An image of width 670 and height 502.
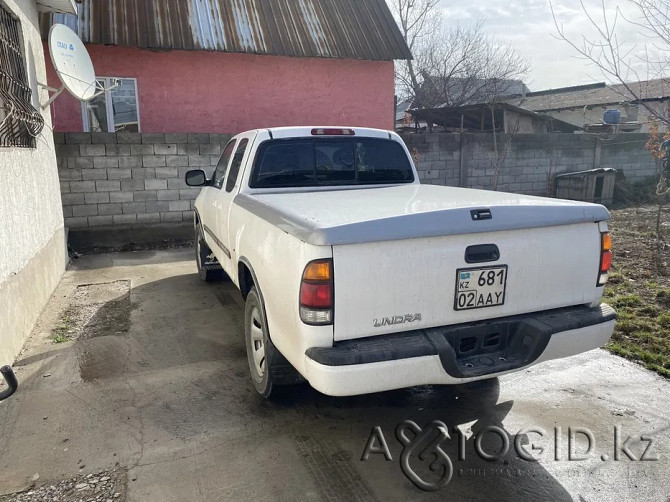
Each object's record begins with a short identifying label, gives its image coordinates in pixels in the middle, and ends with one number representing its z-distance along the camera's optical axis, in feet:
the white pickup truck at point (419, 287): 8.29
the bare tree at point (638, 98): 15.08
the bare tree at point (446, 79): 76.59
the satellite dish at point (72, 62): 20.61
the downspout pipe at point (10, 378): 7.26
